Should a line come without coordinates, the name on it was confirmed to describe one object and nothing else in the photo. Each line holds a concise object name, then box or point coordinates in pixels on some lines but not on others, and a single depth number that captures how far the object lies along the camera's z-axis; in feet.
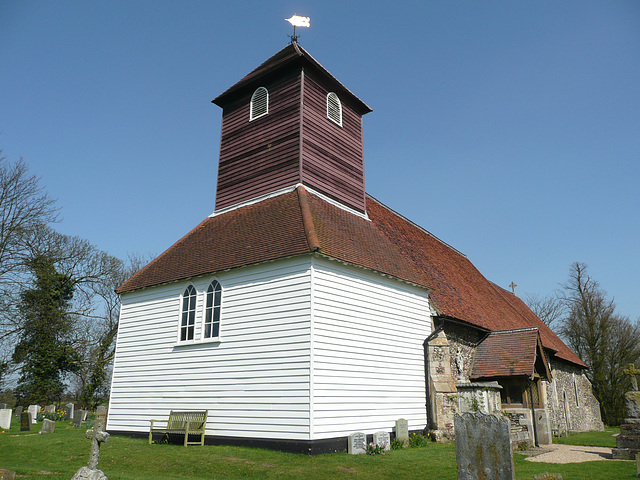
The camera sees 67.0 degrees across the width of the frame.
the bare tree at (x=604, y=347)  122.31
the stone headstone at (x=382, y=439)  45.19
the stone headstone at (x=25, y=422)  63.62
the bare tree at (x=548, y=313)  172.45
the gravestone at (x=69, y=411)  93.50
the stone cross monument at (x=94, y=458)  25.58
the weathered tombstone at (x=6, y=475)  27.58
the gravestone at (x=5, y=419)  65.36
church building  43.34
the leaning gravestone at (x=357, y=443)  42.57
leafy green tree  104.99
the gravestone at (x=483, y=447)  23.27
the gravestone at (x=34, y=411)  83.85
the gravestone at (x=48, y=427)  60.15
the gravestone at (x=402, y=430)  49.14
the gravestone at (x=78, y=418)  72.69
